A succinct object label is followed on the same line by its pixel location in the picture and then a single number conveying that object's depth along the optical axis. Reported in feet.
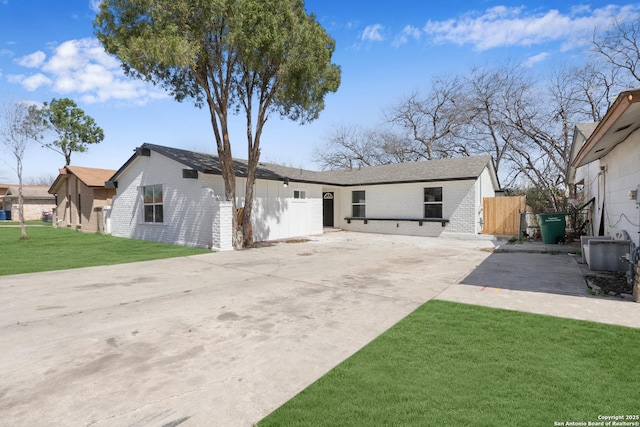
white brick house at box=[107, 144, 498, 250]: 42.98
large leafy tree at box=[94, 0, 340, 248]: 31.14
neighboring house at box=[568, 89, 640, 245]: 16.98
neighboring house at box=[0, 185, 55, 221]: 112.68
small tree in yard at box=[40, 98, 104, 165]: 115.14
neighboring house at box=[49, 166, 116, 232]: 65.77
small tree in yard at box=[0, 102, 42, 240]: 46.93
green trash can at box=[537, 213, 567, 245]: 39.91
